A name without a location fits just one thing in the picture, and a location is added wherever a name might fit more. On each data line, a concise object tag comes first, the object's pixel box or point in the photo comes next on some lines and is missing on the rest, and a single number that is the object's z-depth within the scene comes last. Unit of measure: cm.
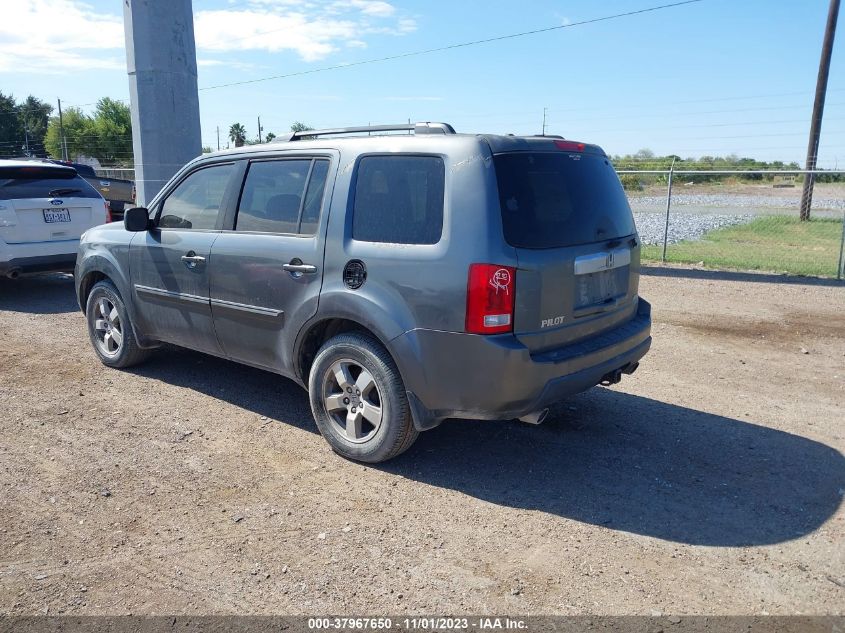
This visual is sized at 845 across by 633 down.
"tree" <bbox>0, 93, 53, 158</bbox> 6484
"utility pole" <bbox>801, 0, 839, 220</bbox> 1750
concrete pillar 1084
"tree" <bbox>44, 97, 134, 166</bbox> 6269
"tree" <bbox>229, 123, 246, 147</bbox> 6821
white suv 874
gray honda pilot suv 366
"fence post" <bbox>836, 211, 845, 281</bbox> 1100
